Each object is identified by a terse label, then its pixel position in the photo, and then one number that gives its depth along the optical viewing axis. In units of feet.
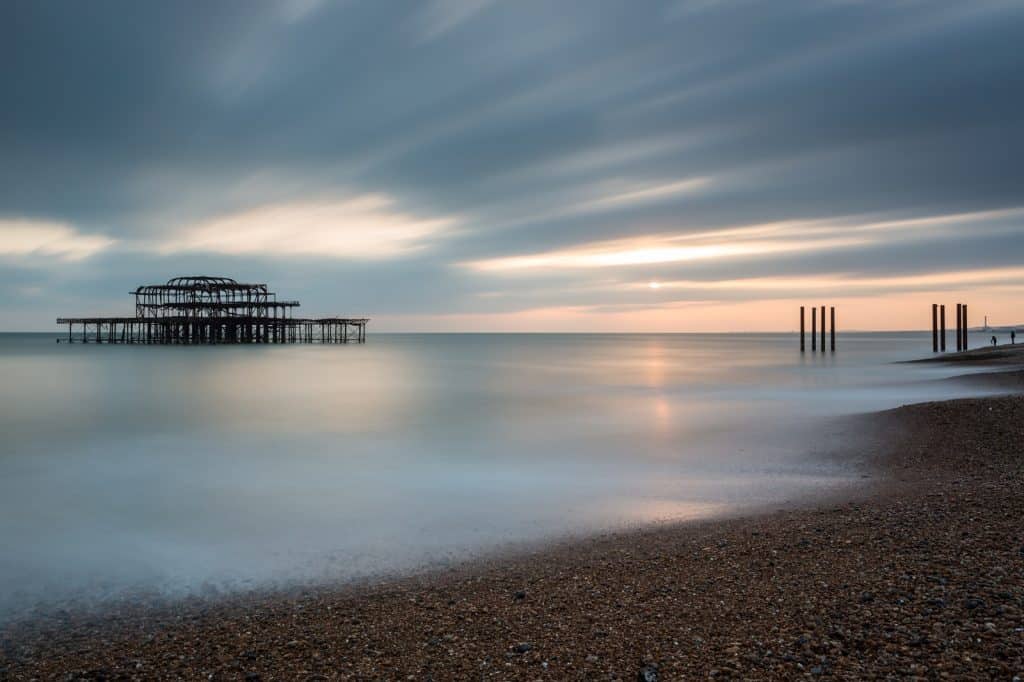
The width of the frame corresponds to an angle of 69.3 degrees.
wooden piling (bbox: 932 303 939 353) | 192.09
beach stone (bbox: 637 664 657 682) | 15.47
